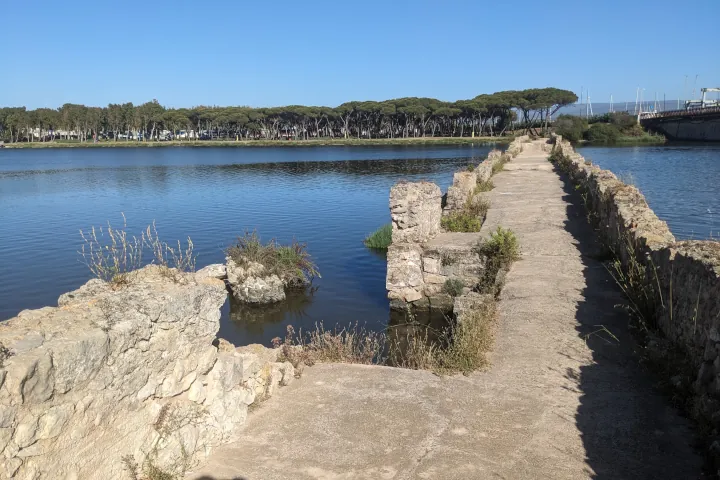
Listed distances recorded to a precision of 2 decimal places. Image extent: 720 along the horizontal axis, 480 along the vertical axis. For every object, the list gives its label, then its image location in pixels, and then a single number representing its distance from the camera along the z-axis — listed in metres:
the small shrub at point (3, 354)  3.55
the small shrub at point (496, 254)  11.52
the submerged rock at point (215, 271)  14.94
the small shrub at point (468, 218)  14.58
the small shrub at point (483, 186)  20.02
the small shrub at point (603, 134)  83.62
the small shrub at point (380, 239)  19.44
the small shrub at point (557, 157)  28.74
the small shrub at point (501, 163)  27.19
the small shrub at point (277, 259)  14.96
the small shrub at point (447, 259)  12.46
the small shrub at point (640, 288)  7.81
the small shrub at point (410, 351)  7.71
